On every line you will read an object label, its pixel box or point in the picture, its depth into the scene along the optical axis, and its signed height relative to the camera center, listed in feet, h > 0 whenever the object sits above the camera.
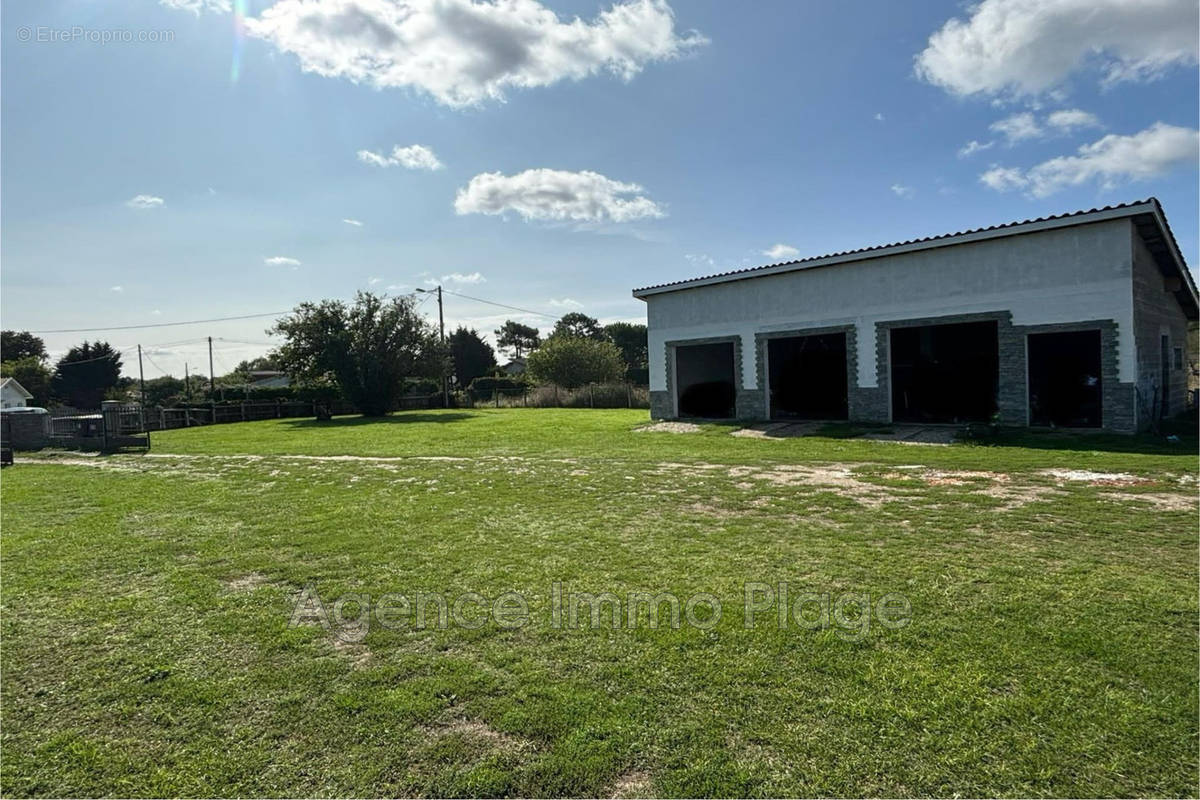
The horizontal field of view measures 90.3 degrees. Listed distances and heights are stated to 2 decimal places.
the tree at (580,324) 231.50 +26.20
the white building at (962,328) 42.68 +4.54
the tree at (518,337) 262.88 +24.14
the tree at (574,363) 129.29 +5.90
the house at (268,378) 215.31 +8.38
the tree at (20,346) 184.65 +19.34
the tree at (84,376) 164.25 +8.11
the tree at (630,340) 200.54 +16.59
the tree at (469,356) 185.98 +11.79
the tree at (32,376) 159.74 +8.48
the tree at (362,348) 100.07 +8.45
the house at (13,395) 140.15 +3.11
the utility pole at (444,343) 112.11 +7.03
